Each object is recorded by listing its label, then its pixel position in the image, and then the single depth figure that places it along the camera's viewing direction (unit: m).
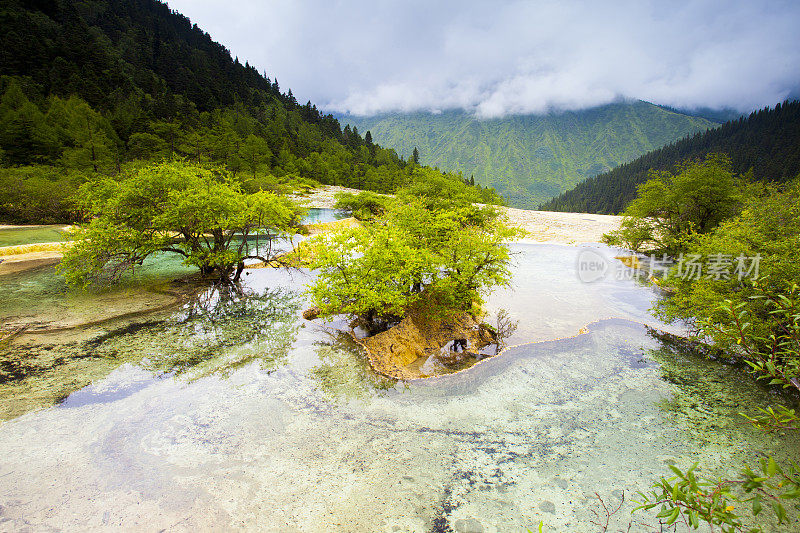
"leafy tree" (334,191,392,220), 45.91
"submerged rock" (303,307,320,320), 15.59
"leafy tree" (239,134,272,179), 75.94
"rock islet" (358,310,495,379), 11.88
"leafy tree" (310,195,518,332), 12.41
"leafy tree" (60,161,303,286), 15.31
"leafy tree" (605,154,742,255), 24.11
